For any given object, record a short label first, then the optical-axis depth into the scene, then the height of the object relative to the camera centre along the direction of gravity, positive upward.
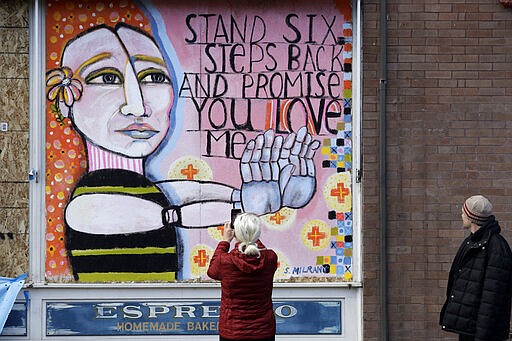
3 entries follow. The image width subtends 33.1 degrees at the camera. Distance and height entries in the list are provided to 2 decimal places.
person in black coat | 5.86 -0.76
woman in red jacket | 5.76 -0.75
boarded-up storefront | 7.93 +0.21
